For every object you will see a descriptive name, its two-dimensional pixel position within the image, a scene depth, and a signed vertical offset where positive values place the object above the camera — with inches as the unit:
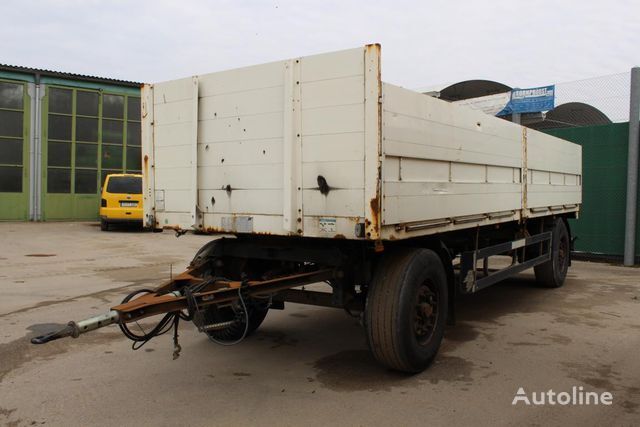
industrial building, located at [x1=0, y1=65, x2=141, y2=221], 751.7 +102.2
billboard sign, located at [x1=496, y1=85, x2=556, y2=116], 500.4 +108.9
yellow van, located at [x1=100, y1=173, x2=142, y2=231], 647.8 +10.7
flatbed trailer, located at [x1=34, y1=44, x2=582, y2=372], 149.6 +5.6
